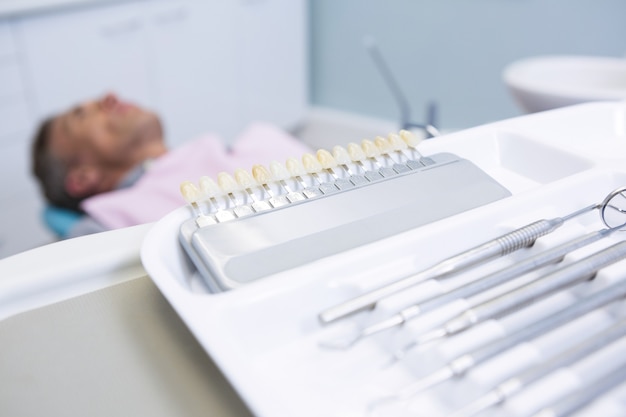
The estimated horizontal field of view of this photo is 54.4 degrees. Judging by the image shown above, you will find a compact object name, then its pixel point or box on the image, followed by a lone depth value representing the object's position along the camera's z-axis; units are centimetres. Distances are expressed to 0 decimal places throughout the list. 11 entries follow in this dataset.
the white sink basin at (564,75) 102
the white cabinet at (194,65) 200
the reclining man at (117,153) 136
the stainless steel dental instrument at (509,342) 27
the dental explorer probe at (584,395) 26
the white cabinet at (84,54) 169
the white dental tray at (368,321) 28
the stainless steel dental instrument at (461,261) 32
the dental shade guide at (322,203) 34
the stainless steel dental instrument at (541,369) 26
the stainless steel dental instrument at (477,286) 31
